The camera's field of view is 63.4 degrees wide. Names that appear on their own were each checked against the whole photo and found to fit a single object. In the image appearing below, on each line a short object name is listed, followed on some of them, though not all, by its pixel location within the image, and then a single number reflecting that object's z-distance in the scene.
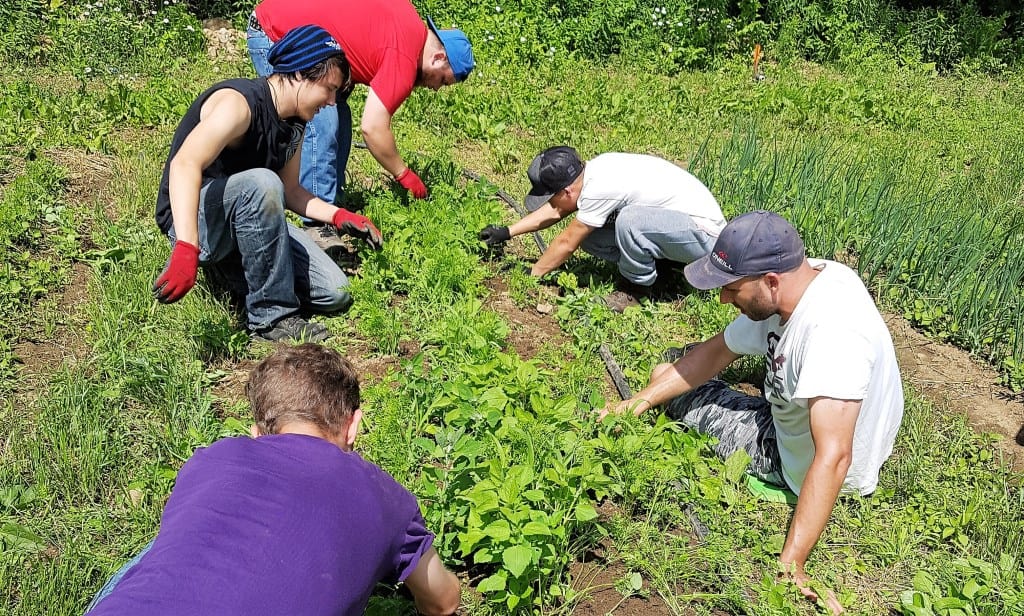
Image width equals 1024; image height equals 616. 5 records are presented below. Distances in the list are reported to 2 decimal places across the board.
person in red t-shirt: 4.47
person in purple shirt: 1.61
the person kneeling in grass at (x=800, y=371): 2.71
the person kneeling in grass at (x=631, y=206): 4.43
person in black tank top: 3.27
